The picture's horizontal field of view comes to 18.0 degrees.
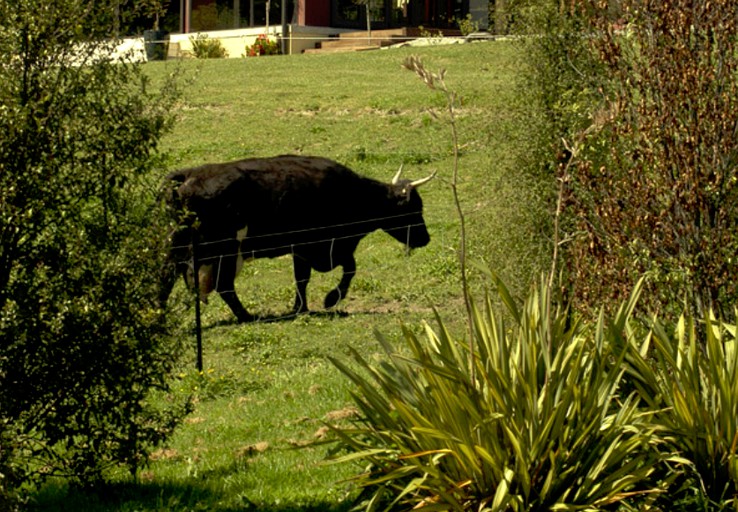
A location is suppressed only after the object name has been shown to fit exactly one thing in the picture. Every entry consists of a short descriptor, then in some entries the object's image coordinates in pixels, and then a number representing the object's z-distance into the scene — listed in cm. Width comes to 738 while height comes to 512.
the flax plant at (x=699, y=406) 1454
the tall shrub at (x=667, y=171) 1700
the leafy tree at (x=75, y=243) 1571
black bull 3295
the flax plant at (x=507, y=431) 1374
